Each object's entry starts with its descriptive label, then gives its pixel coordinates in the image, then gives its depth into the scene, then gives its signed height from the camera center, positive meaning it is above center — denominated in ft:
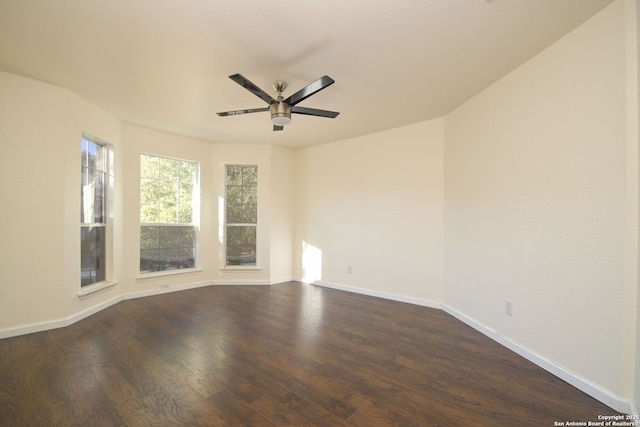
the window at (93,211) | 11.33 +0.00
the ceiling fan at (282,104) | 7.00 +3.20
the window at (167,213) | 14.20 -0.09
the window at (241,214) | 16.78 -0.14
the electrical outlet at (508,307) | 8.36 -2.94
